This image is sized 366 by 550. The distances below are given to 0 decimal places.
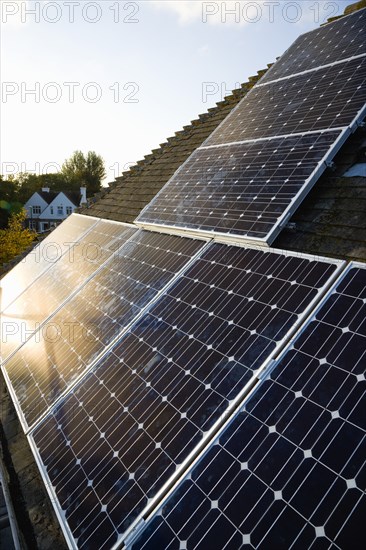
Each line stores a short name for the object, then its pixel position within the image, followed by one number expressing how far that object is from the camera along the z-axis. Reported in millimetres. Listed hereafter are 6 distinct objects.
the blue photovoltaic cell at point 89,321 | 4984
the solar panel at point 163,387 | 3172
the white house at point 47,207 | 67938
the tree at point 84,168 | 92312
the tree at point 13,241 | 35969
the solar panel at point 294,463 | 2295
